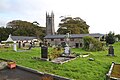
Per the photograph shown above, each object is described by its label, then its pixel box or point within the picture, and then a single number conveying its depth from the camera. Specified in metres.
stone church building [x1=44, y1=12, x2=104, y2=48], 24.60
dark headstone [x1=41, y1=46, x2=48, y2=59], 9.92
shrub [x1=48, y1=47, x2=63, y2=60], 10.62
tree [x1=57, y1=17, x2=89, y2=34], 34.85
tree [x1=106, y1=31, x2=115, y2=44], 23.25
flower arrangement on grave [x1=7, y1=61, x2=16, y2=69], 8.25
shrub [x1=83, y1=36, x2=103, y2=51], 17.33
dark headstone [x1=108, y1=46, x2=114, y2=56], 12.43
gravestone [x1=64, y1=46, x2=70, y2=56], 12.14
